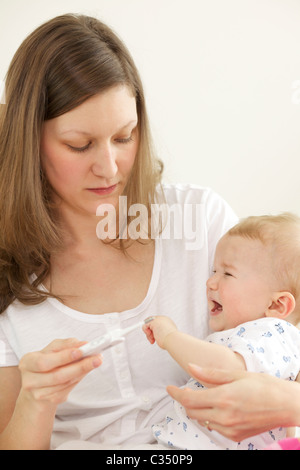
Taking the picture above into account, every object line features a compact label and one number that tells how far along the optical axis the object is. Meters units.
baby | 1.20
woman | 1.36
